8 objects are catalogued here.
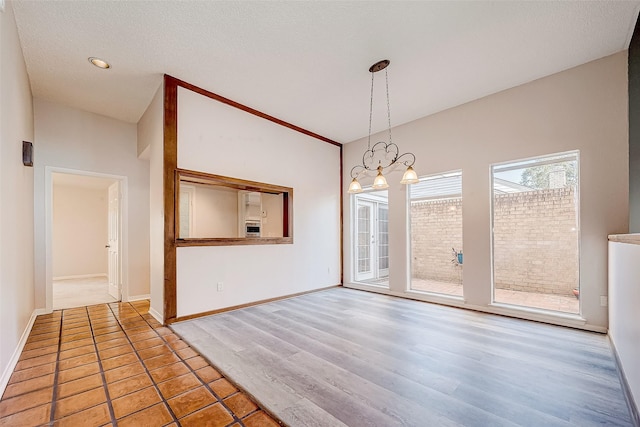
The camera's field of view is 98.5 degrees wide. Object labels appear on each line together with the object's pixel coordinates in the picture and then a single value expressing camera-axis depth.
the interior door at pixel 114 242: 4.63
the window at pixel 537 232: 3.34
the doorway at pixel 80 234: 6.34
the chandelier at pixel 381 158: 3.21
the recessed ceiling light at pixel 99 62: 3.04
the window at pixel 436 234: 4.50
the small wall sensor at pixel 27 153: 2.78
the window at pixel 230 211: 3.63
